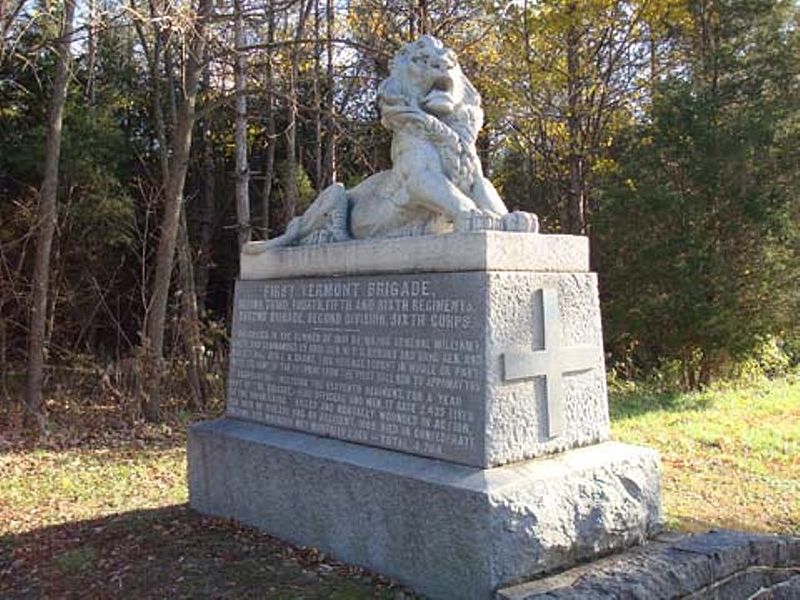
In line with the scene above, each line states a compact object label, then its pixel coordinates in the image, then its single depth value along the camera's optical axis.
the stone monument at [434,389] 4.01
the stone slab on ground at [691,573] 3.66
